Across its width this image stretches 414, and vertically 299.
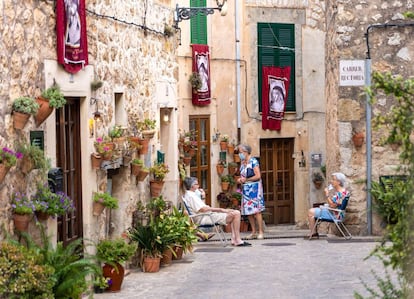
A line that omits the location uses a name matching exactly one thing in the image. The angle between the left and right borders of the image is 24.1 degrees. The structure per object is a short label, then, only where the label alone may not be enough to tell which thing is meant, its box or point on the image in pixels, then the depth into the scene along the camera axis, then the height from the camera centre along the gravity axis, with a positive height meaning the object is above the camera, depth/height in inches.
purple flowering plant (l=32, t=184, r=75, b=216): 375.2 -28.1
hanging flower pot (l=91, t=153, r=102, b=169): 455.5 -14.7
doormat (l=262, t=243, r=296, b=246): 647.6 -79.0
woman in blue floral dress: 668.7 -42.5
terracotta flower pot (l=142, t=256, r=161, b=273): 522.9 -73.5
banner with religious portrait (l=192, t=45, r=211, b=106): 876.6 +50.7
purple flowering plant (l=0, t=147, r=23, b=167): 335.8 -9.7
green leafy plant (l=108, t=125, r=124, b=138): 489.7 -1.9
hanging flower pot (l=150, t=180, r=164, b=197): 583.2 -35.8
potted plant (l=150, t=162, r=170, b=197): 583.5 -30.6
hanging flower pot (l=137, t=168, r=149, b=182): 542.8 -26.0
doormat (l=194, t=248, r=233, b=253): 616.0 -78.6
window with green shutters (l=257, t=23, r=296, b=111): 959.6 +77.1
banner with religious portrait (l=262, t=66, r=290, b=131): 949.8 +28.1
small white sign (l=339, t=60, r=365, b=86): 659.4 +35.5
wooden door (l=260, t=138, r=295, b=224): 966.4 -52.7
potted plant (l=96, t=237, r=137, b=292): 452.8 -59.5
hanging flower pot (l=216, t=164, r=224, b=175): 914.1 -39.1
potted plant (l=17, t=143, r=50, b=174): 361.1 -10.4
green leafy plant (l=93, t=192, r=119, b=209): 457.1 -33.6
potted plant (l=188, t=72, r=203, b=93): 866.8 +41.1
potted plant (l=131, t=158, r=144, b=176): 534.8 -20.6
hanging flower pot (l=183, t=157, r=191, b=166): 812.6 -27.7
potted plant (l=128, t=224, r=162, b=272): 523.5 -63.6
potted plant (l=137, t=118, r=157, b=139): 555.2 +0.2
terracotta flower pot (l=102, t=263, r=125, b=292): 454.6 -68.8
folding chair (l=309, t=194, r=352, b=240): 643.5 -60.9
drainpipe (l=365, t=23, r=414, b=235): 658.8 +8.2
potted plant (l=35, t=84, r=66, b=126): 375.9 +10.6
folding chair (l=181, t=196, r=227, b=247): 614.5 -56.6
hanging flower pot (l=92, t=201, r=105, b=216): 458.9 -37.6
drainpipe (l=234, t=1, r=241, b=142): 937.5 +66.9
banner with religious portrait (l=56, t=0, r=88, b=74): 404.2 +40.5
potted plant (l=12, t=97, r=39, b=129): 354.6 +6.9
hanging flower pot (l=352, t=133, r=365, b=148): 658.8 -10.0
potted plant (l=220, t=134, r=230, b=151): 917.8 -14.6
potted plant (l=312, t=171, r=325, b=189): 957.8 -53.4
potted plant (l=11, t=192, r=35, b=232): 354.6 -30.0
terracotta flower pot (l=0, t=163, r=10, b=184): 335.3 -13.9
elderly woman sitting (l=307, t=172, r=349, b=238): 641.6 -47.7
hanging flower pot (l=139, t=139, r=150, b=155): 541.4 -10.2
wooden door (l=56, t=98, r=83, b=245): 428.5 -14.4
